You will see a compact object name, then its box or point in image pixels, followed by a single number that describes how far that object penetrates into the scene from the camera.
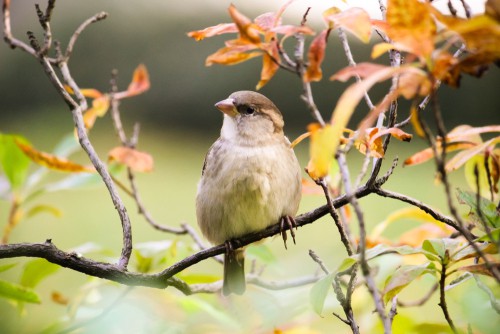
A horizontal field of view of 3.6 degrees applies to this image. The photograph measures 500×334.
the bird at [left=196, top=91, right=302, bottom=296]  4.22
